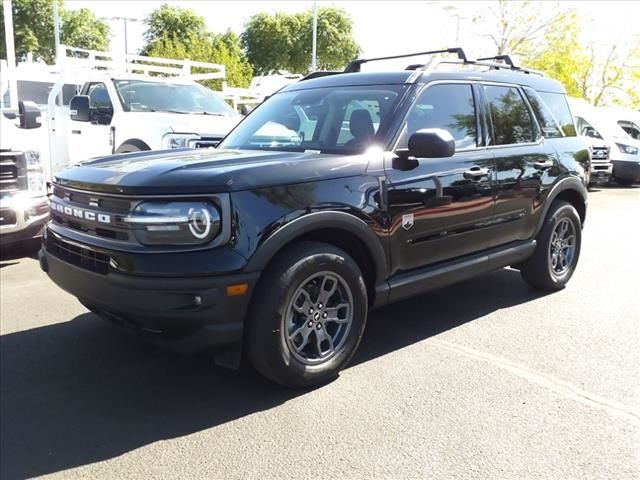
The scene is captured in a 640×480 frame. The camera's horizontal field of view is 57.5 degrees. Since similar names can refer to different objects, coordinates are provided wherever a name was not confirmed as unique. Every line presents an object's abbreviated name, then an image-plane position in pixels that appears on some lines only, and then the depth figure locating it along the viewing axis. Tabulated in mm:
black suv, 2918
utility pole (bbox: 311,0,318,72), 34269
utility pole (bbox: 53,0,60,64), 28906
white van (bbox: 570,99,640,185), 15203
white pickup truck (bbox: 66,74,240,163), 7691
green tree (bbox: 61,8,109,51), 47688
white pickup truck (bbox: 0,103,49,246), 5871
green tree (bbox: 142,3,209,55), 45812
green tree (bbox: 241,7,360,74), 46969
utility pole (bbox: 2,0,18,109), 11188
